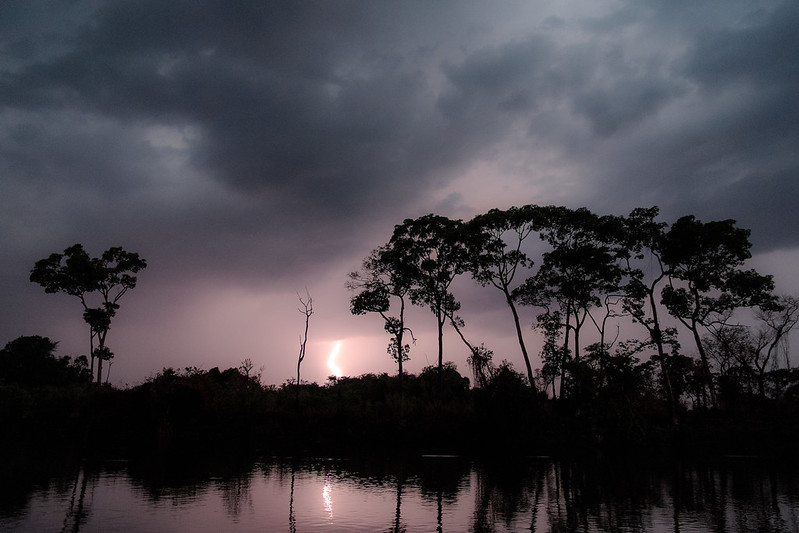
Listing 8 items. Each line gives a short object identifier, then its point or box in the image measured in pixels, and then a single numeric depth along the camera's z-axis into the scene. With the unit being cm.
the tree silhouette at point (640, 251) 4194
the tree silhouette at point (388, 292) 4675
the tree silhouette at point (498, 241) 4481
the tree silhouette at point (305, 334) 4956
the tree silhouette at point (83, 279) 5122
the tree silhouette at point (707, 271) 4088
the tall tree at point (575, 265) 4381
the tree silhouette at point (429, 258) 4662
